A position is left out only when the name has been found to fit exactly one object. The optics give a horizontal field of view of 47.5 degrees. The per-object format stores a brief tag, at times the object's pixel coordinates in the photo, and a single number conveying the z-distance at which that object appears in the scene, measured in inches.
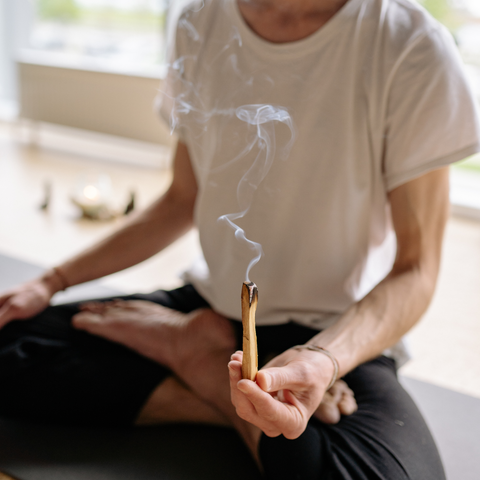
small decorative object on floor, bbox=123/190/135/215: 109.6
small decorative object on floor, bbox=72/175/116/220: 110.0
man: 31.1
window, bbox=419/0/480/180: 140.4
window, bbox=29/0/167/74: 193.2
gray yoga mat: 36.9
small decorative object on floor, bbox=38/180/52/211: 111.5
